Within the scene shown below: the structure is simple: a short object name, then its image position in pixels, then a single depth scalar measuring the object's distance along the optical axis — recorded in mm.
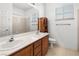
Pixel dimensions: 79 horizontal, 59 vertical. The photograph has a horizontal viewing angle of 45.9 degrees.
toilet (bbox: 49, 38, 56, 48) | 2628
